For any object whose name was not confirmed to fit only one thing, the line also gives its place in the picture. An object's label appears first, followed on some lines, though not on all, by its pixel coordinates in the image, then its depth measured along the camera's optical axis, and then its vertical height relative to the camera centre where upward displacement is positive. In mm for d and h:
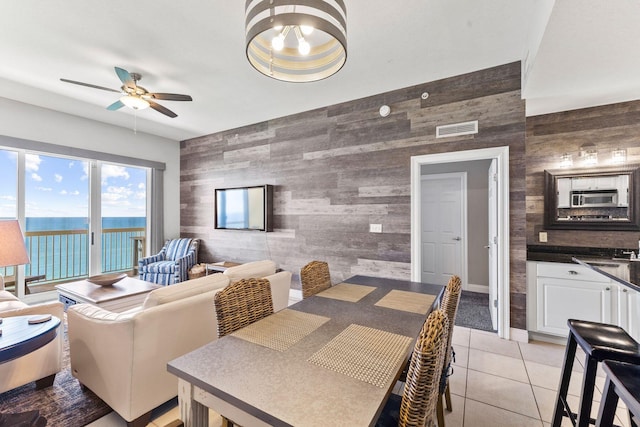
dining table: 848 -567
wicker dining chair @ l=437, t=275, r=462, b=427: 1451 -475
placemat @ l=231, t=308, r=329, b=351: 1270 -562
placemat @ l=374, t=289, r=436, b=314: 1705 -553
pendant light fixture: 1263 +962
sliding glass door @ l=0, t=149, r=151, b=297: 4016 +19
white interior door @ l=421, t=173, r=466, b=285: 4785 -187
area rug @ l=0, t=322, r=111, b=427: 1825 -1297
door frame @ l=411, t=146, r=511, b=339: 2912 -93
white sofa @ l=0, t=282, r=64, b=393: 1911 -1053
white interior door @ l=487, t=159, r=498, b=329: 3061 -269
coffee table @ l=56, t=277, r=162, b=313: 2975 -876
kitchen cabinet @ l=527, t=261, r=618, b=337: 2619 -777
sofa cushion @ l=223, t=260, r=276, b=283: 2409 -500
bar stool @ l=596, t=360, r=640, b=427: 950 -605
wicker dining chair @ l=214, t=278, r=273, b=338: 1479 -495
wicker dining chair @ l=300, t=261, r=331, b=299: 2139 -491
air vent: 3078 +968
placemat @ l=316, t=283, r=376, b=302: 1935 -555
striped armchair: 4684 -826
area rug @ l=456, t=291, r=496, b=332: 3326 -1272
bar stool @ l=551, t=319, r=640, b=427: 1208 -596
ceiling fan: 2961 +1280
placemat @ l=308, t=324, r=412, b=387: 1016 -563
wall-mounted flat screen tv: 4559 +132
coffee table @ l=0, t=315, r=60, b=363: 1446 -672
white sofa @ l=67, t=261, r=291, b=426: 1652 -813
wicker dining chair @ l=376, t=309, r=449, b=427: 874 -509
